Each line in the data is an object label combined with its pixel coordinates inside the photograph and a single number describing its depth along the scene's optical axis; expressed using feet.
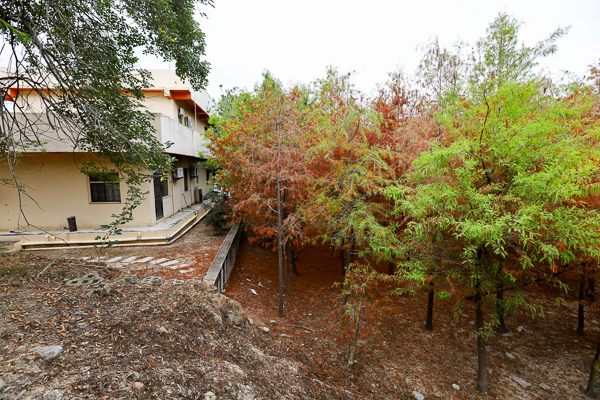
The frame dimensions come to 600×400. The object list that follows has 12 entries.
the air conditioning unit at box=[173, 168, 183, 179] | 46.11
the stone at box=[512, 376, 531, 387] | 17.95
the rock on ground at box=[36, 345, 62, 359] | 9.05
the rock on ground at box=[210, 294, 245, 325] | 16.21
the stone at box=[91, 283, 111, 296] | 13.47
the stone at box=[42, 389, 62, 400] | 7.55
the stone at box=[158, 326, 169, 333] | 11.86
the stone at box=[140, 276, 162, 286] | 16.20
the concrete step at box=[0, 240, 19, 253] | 28.80
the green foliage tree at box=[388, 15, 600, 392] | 11.81
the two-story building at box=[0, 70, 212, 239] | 33.32
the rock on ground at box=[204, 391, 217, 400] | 9.45
